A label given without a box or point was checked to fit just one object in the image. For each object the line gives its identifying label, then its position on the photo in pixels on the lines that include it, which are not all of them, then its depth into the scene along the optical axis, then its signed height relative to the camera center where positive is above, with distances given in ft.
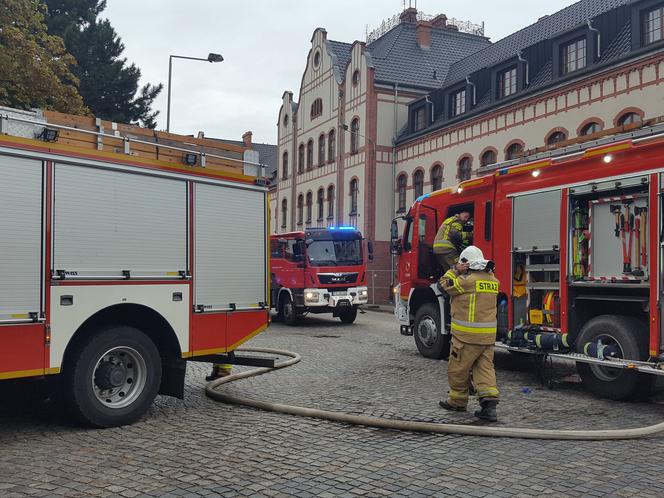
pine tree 93.09 +27.22
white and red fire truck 19.27 -0.03
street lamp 74.13 +21.69
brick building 71.20 +20.91
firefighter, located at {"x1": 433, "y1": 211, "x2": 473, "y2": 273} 35.60 +1.06
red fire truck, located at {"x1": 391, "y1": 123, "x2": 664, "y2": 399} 25.03 +0.37
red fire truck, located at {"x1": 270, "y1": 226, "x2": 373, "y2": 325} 61.41 -1.21
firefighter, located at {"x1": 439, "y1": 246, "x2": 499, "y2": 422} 23.18 -2.25
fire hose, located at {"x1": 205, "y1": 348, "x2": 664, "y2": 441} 19.93 -5.10
